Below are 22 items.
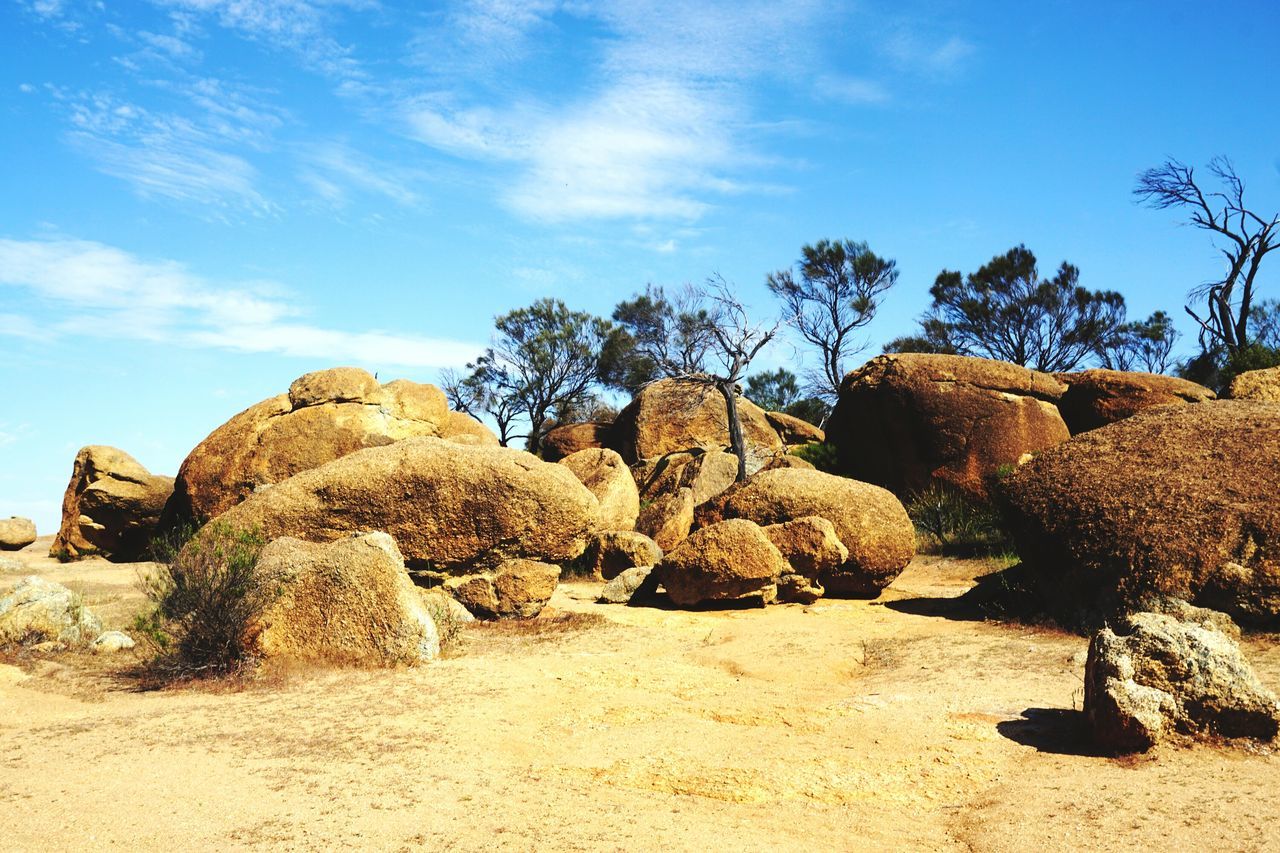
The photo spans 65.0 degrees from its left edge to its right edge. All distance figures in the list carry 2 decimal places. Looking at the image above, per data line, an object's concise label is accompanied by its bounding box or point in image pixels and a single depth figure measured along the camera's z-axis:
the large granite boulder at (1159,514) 8.78
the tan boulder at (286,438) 16.67
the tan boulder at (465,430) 19.71
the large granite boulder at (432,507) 10.61
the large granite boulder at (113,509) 18.55
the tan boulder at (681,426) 23.72
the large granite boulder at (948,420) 18.20
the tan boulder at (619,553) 14.23
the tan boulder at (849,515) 12.32
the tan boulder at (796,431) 25.17
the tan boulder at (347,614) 8.17
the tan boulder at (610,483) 17.53
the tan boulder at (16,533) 22.52
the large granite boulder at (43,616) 8.66
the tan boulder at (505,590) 10.80
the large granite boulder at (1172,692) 5.89
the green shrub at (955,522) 15.51
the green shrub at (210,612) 7.95
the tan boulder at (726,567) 11.41
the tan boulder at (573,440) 25.92
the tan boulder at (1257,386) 14.72
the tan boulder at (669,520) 15.76
